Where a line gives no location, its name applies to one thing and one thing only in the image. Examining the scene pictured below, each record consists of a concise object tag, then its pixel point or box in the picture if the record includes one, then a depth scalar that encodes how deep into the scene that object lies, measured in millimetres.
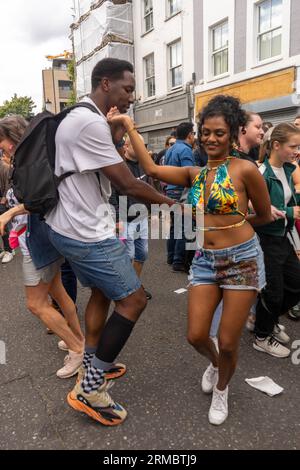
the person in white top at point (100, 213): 1898
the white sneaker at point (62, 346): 3137
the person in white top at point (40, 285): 2641
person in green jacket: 2779
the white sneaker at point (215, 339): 2685
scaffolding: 14938
